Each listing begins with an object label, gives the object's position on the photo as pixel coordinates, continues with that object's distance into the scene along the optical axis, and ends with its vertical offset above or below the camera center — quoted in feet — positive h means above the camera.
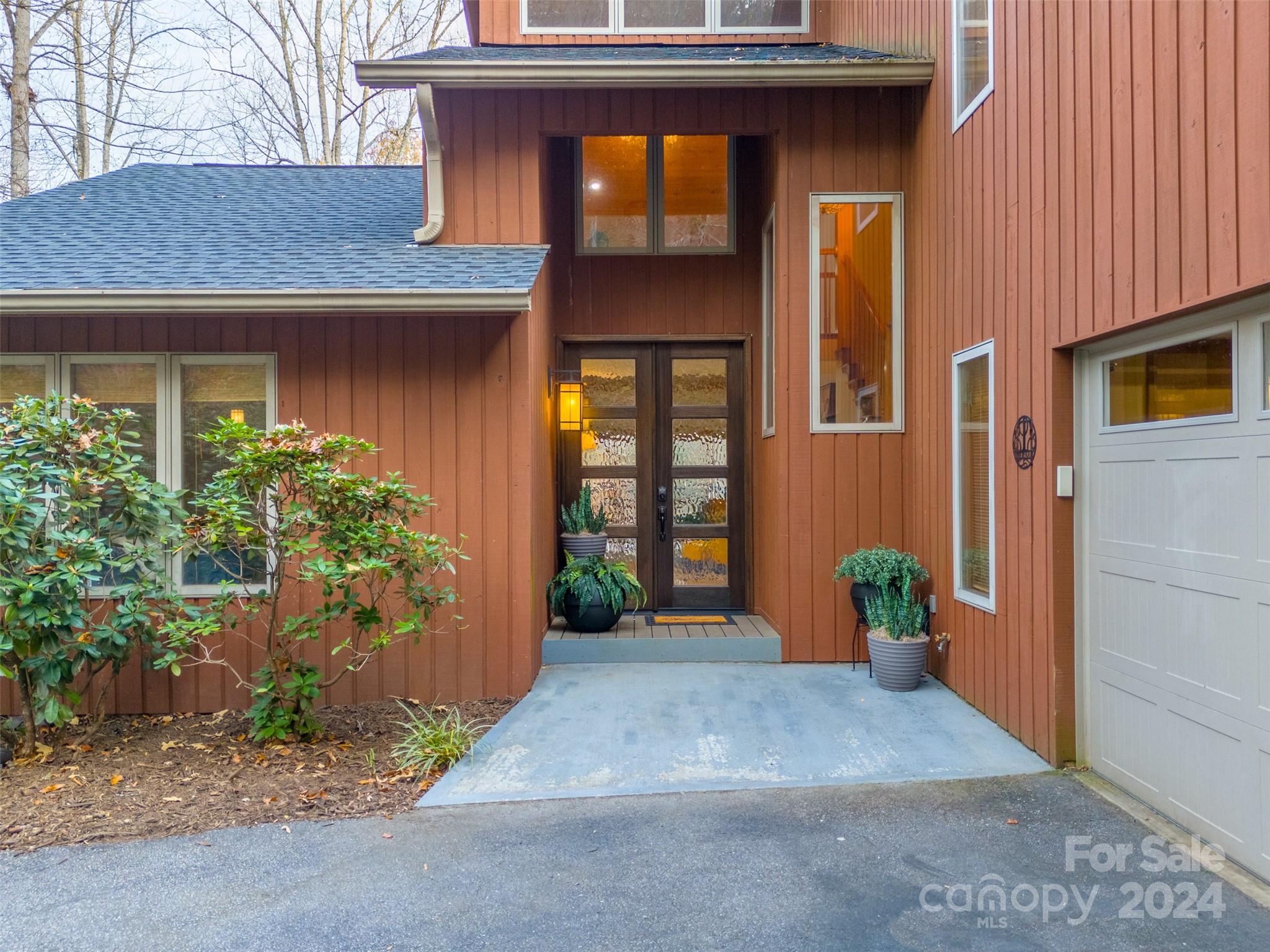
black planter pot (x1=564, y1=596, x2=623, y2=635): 16.70 -3.13
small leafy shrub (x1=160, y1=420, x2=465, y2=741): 11.53 -1.07
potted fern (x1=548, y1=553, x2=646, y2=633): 16.67 -2.64
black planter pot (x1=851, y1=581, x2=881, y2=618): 14.92 -2.42
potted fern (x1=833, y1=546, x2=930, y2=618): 14.69 -1.95
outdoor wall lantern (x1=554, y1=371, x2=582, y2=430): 19.79 +1.85
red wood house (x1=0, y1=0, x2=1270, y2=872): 8.66 +2.58
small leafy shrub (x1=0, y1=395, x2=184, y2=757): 11.06 -1.06
